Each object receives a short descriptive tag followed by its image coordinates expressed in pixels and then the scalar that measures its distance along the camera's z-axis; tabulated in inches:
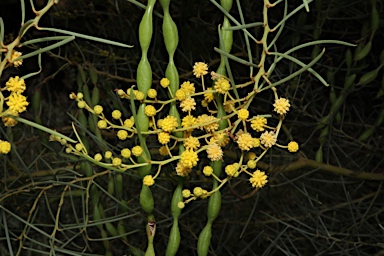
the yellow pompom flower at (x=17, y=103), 14.3
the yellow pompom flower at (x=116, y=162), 16.0
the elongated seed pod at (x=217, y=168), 16.2
